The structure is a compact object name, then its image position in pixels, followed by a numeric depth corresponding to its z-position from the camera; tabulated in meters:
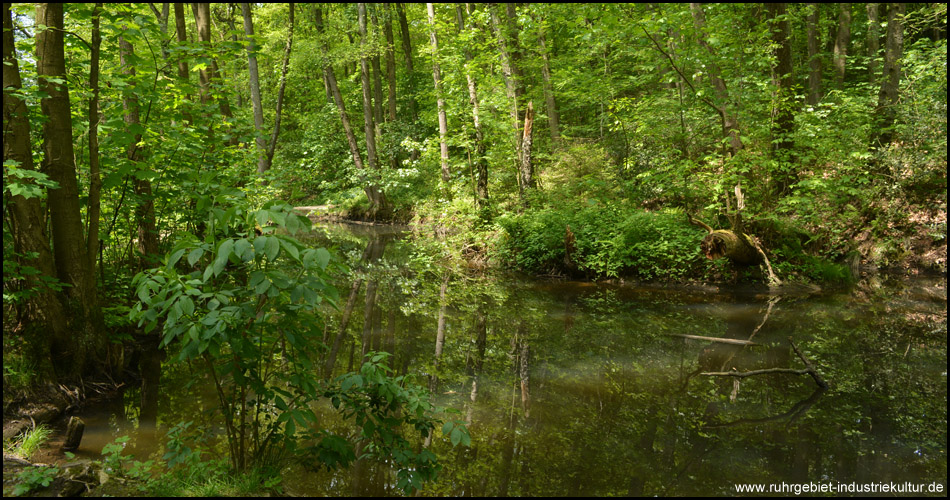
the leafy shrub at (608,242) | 10.41
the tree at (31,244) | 4.33
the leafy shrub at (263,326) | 2.57
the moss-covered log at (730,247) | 10.02
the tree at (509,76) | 13.21
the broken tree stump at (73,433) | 3.95
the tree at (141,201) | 5.49
